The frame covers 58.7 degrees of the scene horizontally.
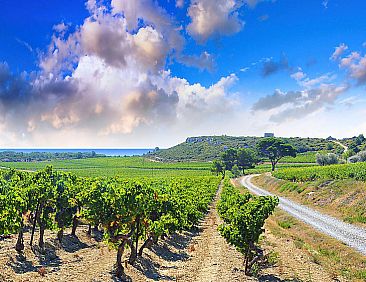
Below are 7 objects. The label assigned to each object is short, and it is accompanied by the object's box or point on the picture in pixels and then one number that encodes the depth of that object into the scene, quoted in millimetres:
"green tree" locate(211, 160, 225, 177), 152750
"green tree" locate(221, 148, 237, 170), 166375
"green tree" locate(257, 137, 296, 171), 141250
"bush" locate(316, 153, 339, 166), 116688
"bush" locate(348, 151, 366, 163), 105250
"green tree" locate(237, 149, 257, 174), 162875
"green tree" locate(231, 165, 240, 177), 148075
